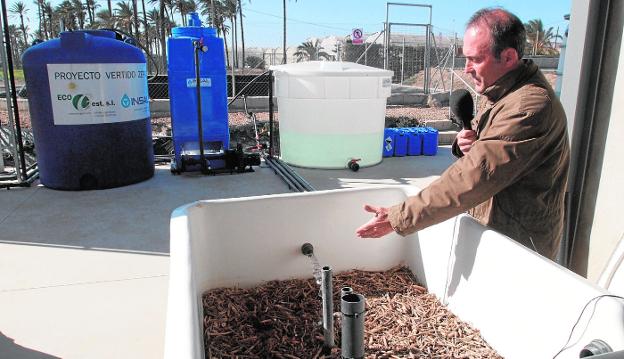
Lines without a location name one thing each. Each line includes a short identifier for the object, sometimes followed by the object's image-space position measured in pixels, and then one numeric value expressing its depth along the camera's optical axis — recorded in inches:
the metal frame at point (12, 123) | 178.2
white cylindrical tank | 205.0
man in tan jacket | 56.8
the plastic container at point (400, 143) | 248.7
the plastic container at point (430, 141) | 251.6
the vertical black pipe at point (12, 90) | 177.0
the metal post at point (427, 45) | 425.4
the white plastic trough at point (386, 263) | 46.0
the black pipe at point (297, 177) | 180.2
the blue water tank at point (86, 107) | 168.4
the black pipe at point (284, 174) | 182.1
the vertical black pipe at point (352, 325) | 45.5
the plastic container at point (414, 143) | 250.4
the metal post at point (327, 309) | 54.8
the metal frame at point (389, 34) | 415.0
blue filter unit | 201.9
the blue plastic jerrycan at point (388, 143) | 246.5
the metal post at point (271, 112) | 221.1
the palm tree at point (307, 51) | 1284.9
